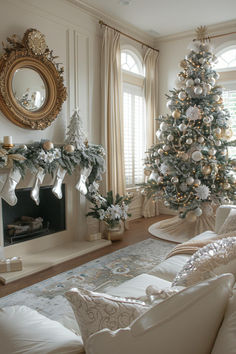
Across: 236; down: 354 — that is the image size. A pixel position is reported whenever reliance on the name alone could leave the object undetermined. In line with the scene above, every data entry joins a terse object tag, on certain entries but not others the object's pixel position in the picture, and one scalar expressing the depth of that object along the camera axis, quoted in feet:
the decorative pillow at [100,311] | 3.49
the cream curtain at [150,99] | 19.97
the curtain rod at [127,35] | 15.89
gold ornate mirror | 11.76
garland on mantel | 11.33
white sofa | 2.78
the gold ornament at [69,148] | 13.14
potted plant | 14.76
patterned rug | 9.20
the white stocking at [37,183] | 12.18
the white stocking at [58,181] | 12.74
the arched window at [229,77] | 18.26
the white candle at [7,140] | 11.27
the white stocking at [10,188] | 11.27
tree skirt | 15.70
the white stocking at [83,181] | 13.94
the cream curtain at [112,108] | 16.12
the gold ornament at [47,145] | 12.27
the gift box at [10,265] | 11.14
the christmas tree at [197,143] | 14.94
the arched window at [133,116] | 18.78
